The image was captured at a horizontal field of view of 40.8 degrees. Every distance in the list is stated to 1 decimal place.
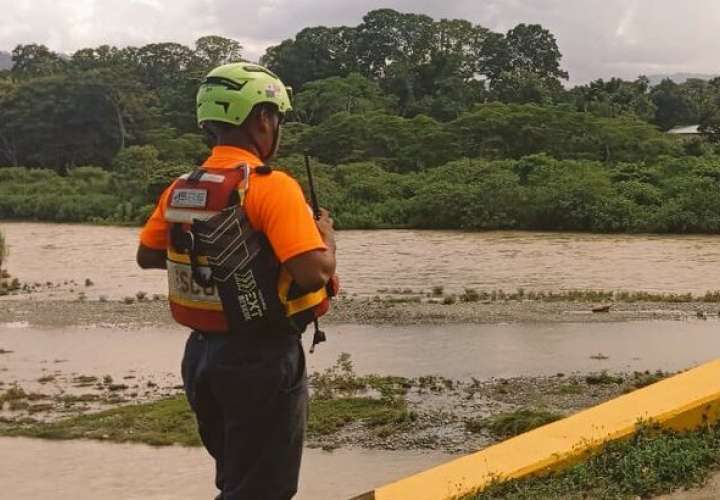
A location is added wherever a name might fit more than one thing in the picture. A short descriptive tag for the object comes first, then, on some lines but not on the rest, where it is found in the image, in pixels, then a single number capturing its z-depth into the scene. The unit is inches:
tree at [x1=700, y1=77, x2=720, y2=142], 1803.6
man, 101.0
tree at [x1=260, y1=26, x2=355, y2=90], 2389.3
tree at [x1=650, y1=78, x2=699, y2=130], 2208.4
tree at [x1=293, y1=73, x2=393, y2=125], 2014.0
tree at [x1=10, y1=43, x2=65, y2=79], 2655.0
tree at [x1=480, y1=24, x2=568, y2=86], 2287.2
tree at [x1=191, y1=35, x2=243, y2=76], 2559.1
